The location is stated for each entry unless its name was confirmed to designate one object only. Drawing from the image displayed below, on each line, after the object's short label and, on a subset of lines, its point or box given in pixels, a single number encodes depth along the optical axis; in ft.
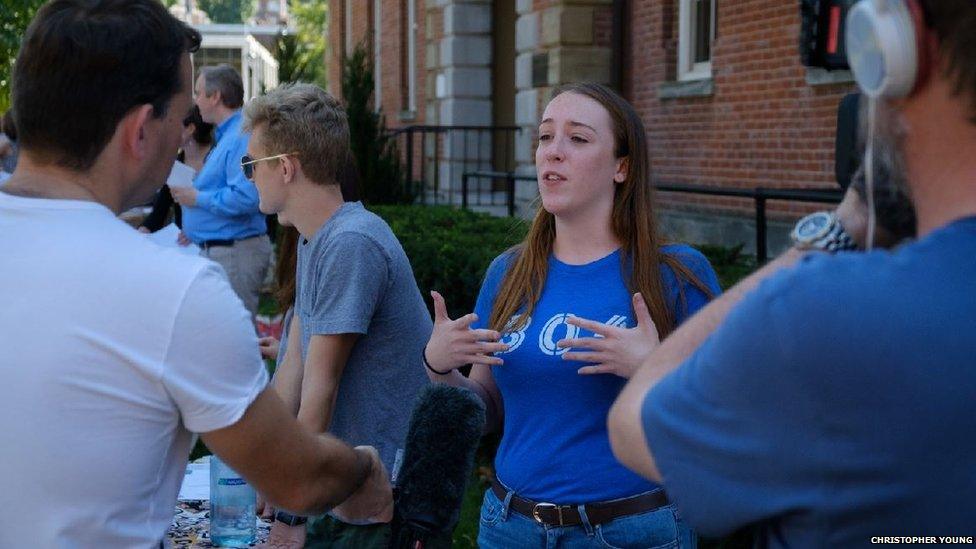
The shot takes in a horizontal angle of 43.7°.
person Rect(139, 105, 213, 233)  26.45
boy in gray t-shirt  10.81
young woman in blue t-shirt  9.62
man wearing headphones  4.30
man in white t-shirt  6.18
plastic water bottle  10.18
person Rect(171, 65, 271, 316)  26.50
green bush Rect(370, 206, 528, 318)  21.49
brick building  35.40
